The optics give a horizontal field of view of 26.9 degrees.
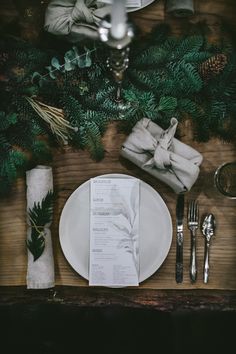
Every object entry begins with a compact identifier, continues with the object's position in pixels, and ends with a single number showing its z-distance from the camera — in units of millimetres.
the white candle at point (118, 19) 845
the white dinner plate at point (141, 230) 1440
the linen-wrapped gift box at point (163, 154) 1372
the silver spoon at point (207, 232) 1444
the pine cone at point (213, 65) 1392
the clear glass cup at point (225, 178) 1448
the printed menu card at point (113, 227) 1450
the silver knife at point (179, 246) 1440
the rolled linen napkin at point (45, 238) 1400
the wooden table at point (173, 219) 1448
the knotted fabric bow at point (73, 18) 1374
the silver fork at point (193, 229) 1440
